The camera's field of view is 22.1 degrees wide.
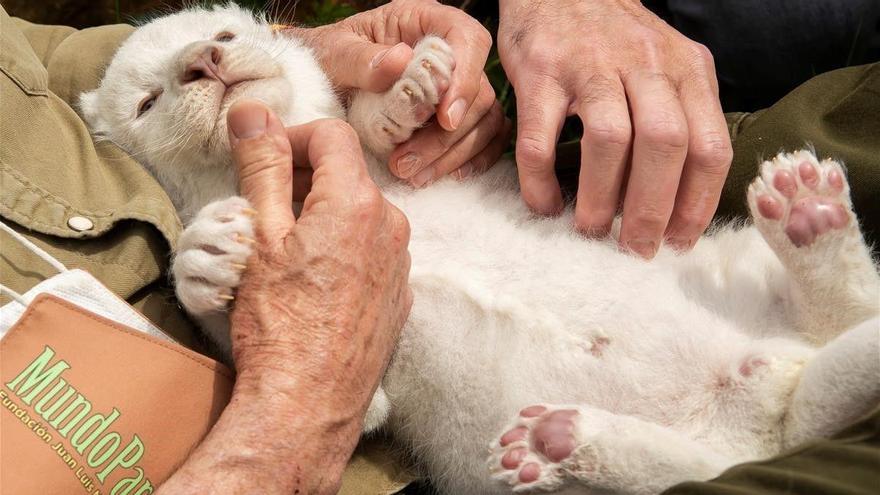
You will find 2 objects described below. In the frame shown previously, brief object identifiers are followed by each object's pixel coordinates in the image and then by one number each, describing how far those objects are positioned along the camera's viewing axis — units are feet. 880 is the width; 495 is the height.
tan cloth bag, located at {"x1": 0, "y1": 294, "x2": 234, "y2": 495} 3.15
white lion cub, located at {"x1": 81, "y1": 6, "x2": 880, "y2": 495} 3.28
